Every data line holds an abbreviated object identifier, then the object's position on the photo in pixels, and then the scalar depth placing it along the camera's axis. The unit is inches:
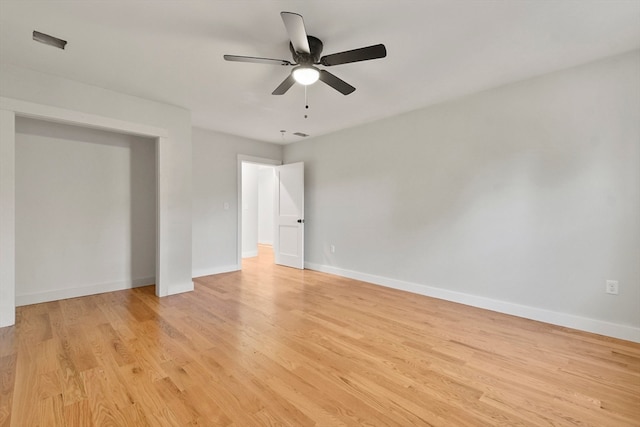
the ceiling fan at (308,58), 71.4
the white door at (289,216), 213.8
